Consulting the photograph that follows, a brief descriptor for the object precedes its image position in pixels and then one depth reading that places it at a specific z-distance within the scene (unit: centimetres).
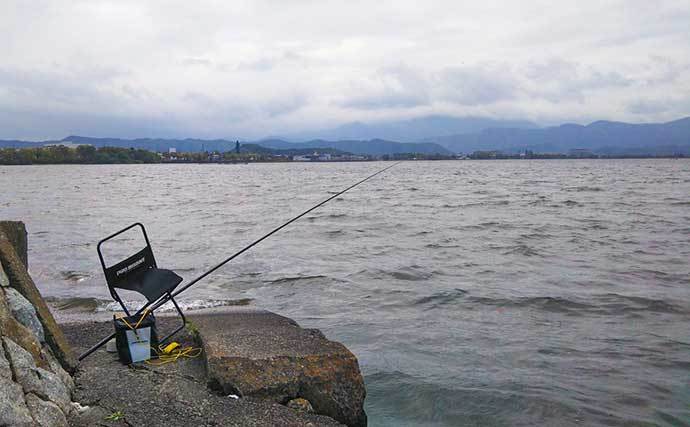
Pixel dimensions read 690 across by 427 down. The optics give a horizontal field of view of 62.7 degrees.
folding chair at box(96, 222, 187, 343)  493
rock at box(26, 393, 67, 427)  315
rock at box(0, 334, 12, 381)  310
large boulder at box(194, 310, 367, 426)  437
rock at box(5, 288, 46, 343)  406
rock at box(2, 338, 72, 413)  329
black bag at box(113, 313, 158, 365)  491
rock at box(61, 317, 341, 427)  390
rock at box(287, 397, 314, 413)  432
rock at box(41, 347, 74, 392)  401
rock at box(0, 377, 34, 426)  285
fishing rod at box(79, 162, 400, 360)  504
